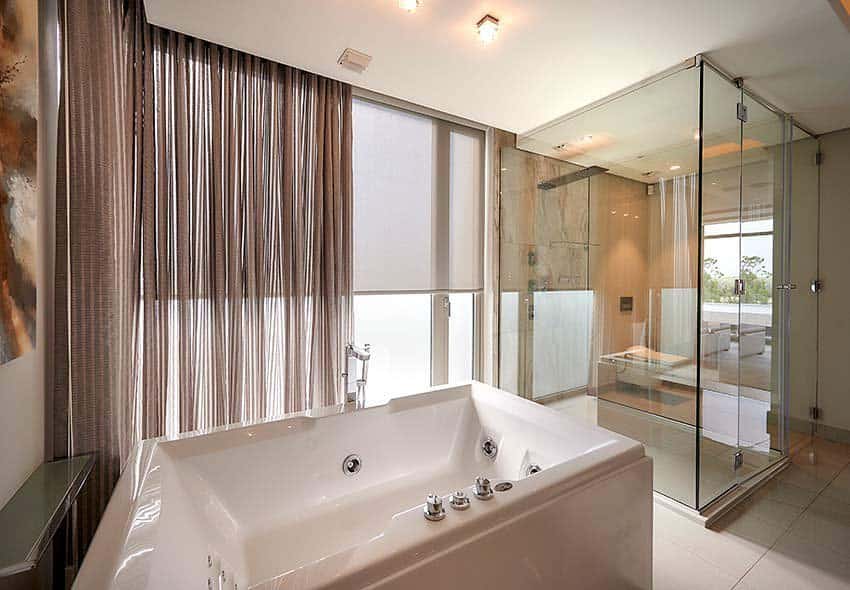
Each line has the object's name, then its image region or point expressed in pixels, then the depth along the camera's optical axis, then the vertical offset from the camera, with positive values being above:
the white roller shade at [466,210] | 3.19 +0.63
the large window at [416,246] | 2.71 +0.31
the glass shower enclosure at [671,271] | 2.24 +0.10
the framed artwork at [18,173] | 0.91 +0.29
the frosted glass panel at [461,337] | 3.28 -0.41
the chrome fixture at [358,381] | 2.07 -0.49
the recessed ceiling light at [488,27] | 1.81 +1.21
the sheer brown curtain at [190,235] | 1.37 +0.27
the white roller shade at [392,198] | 2.66 +0.63
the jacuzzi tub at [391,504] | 1.01 -0.75
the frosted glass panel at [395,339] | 2.82 -0.38
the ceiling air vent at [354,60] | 2.13 +1.26
